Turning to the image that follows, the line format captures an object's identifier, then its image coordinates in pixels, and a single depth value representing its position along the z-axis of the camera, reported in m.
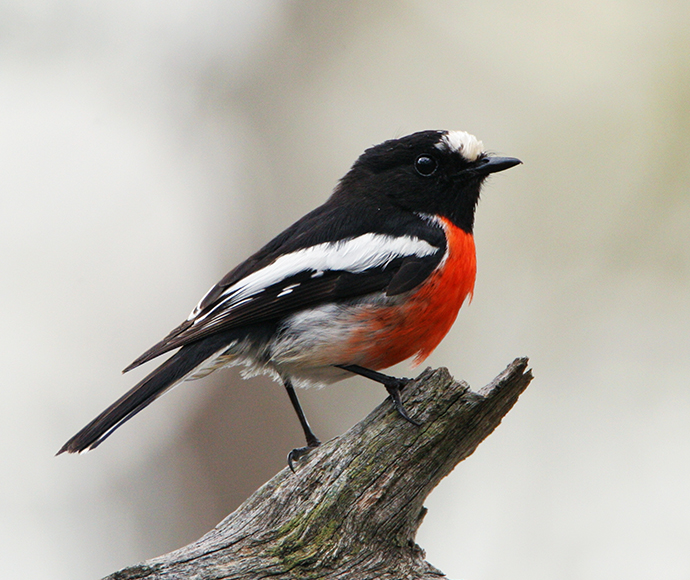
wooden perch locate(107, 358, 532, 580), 5.90
